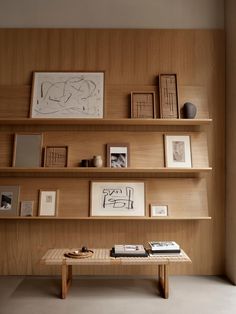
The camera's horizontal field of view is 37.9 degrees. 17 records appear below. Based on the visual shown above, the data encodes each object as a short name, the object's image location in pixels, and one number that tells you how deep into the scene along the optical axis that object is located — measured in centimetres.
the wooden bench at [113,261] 289
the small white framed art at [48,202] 346
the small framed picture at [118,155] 348
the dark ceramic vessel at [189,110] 343
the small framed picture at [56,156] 348
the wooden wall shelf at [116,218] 337
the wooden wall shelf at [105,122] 335
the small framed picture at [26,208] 347
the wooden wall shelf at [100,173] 348
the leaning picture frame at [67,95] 351
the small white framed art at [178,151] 351
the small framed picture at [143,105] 351
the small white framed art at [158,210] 346
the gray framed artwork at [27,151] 348
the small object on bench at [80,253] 297
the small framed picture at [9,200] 348
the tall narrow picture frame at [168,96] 351
